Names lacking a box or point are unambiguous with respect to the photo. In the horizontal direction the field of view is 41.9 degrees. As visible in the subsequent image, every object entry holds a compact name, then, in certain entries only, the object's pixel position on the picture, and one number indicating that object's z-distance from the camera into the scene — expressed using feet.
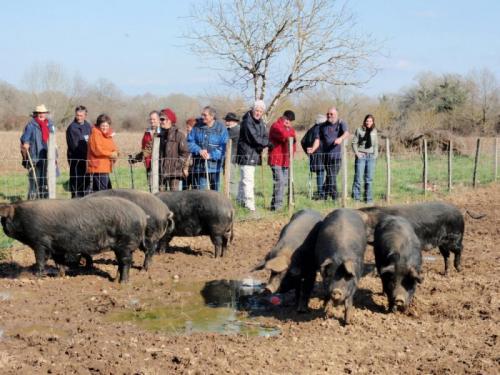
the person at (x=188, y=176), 34.60
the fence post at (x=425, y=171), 48.80
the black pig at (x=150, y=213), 27.12
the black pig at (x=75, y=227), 24.64
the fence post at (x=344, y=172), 41.22
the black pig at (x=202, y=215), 29.53
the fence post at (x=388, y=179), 44.78
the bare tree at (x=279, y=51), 54.80
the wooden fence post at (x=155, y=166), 33.68
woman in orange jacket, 32.22
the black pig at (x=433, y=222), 25.98
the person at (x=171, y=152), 34.50
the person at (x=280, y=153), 39.68
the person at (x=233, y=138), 40.42
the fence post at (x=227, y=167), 35.99
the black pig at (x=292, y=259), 21.06
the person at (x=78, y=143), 35.83
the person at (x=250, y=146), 37.88
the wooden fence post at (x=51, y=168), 30.35
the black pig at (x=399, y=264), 21.22
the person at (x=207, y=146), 35.68
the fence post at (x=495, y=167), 59.67
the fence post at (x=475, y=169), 53.30
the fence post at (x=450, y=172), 51.16
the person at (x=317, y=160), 42.47
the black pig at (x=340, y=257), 20.06
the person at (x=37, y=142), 37.70
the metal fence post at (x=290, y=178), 38.78
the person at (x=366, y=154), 43.68
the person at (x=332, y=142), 42.09
